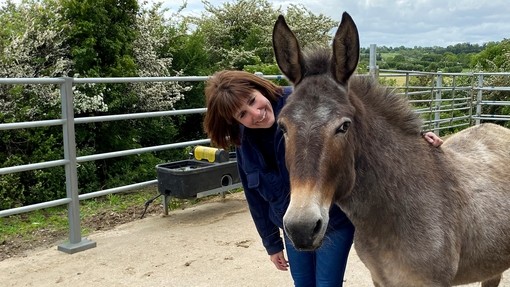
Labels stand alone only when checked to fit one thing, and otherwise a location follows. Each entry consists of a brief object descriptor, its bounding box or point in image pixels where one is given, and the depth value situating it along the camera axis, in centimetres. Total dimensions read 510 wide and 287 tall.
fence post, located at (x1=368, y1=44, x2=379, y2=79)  837
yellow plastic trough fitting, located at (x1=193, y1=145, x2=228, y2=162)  560
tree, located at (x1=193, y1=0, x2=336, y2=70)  1383
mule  189
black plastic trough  522
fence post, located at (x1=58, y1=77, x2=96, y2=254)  440
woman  226
